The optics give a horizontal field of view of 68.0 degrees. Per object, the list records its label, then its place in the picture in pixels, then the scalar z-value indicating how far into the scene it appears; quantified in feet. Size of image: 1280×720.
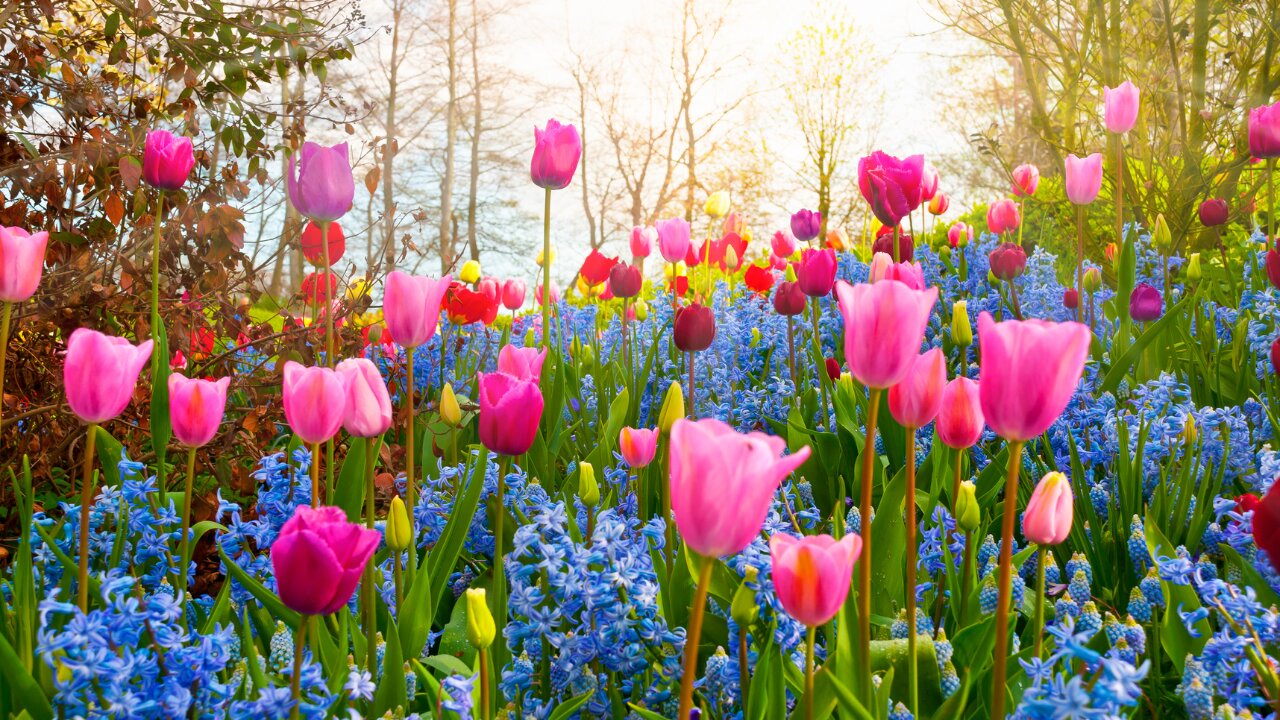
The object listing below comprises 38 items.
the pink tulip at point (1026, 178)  14.42
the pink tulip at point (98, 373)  4.08
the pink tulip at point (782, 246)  16.02
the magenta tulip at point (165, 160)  6.49
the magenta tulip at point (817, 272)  8.68
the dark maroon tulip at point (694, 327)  7.78
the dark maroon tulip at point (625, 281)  11.23
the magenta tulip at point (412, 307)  5.34
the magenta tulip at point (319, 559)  3.07
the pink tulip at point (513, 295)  14.11
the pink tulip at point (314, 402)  4.22
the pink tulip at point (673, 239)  11.62
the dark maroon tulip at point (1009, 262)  10.77
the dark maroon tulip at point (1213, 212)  12.09
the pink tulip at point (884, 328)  3.24
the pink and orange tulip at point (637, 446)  5.39
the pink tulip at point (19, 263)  4.86
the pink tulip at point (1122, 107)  10.38
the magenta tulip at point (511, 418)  4.70
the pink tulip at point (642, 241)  12.79
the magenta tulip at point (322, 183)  6.00
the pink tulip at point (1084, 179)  9.66
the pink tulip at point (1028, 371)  2.90
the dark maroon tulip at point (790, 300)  9.40
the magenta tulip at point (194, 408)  4.49
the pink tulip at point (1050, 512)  3.31
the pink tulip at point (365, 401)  4.75
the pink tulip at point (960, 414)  4.09
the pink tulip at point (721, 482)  2.49
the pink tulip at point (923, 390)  3.90
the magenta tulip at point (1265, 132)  10.27
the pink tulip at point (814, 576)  2.80
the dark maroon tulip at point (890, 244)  10.36
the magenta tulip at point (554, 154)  7.63
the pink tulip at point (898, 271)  7.02
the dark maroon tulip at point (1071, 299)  11.17
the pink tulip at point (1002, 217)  14.32
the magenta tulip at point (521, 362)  6.30
